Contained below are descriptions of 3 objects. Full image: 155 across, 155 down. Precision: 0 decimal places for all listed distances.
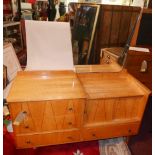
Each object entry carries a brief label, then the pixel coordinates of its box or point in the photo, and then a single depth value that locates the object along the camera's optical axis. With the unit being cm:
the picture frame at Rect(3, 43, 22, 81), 125
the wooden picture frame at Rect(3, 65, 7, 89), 118
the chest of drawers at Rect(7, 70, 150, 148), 80
